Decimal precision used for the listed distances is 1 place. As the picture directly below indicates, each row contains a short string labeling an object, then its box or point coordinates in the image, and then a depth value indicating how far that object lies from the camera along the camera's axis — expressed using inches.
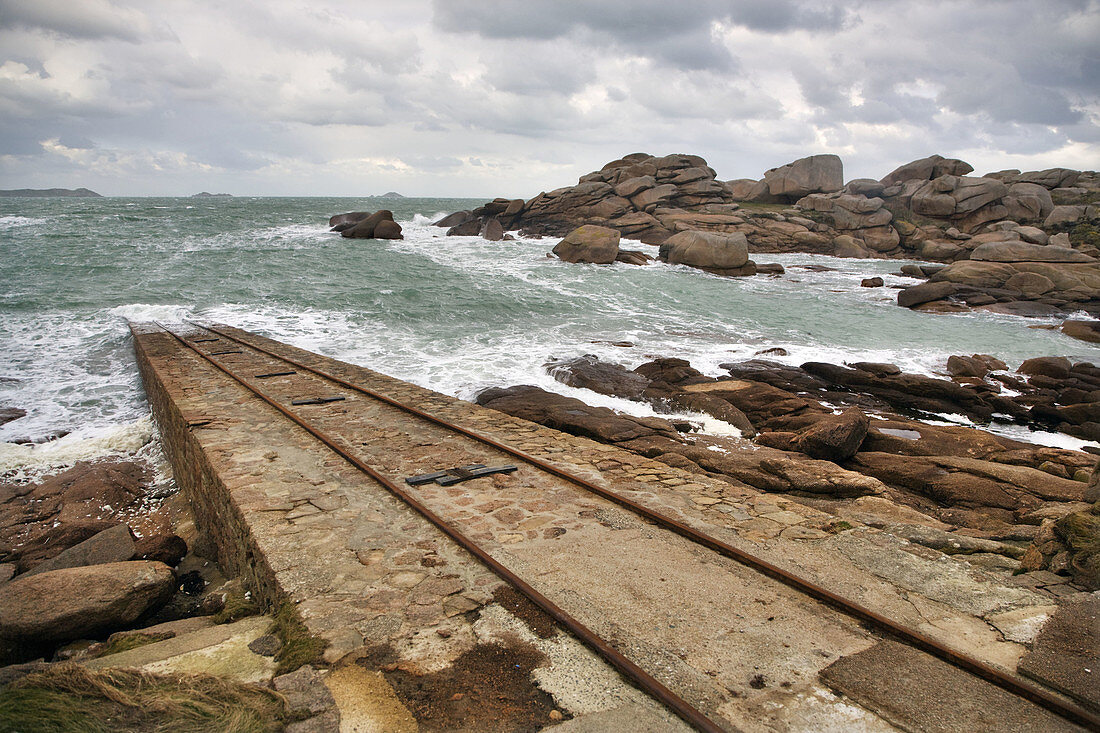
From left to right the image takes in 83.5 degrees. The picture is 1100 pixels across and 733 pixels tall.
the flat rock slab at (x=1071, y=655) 122.6
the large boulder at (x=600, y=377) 494.0
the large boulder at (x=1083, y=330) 799.7
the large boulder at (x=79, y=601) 173.3
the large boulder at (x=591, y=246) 1337.4
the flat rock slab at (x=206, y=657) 133.3
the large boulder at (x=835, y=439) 346.0
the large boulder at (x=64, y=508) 272.2
